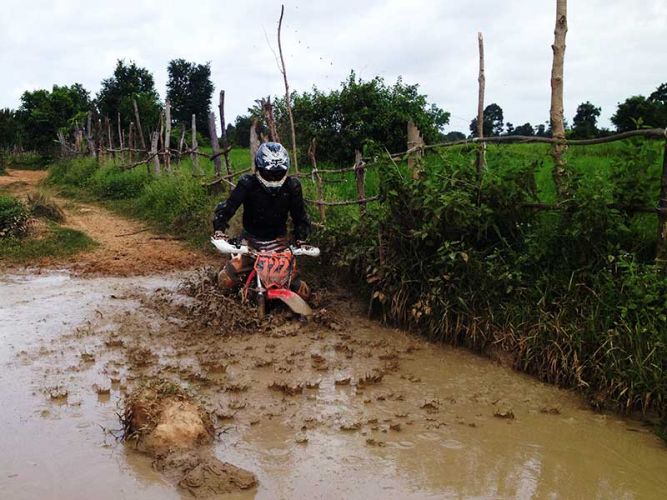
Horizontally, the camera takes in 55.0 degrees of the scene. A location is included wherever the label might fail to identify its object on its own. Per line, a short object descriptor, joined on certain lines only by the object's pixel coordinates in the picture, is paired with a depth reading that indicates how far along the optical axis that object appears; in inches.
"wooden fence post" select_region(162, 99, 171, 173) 568.7
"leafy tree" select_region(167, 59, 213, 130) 1535.4
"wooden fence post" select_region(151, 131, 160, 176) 579.5
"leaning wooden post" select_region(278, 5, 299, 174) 317.7
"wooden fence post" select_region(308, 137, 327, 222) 277.9
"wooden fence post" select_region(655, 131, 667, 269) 165.5
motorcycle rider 224.8
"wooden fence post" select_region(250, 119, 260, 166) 341.4
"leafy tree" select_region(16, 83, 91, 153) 1234.0
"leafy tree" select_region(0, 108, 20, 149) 1235.9
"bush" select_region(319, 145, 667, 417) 157.2
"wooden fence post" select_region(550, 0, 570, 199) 198.7
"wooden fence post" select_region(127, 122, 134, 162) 706.0
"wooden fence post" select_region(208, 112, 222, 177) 435.2
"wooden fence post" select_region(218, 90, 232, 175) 435.5
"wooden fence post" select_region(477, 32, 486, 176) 244.1
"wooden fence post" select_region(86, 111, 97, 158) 848.3
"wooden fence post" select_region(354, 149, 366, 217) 244.8
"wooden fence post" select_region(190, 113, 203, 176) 483.8
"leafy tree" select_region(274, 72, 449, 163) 547.5
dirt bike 223.6
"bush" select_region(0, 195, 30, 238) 359.9
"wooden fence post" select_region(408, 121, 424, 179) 212.5
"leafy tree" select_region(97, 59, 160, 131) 1082.7
